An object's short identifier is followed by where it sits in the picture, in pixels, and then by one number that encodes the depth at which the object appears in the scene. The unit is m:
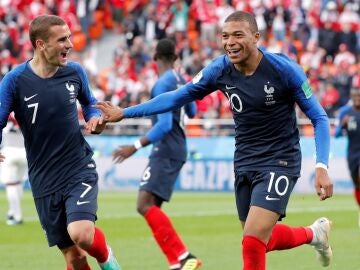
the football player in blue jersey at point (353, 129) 19.94
